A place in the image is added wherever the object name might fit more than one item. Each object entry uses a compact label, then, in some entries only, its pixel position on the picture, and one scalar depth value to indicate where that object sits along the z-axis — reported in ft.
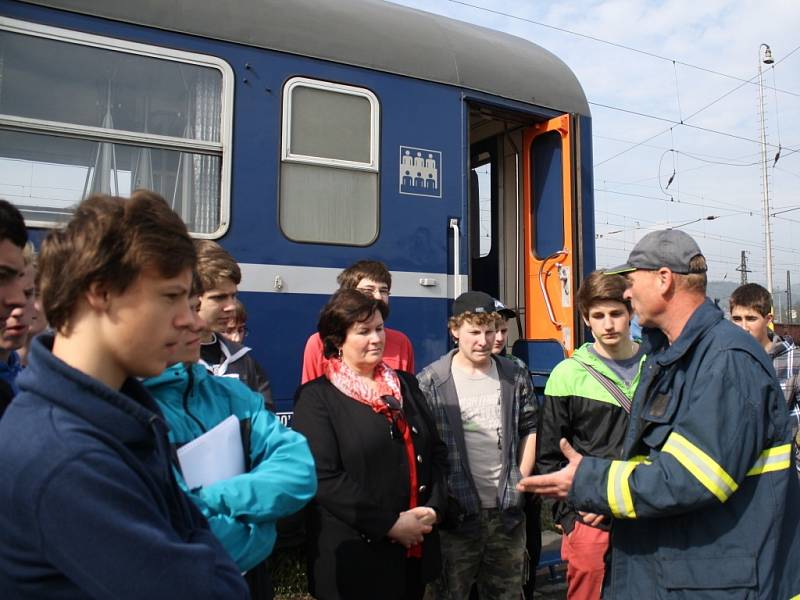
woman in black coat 7.83
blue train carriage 10.51
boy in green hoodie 9.16
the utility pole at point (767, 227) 91.52
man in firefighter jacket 5.78
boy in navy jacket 2.96
